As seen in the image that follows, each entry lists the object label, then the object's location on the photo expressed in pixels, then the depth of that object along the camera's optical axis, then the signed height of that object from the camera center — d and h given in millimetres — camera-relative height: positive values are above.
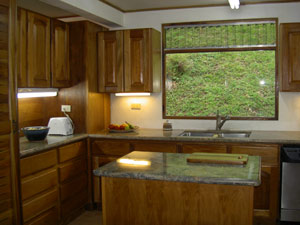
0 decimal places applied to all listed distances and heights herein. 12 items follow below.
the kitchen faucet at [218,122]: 4562 -311
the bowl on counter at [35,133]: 3837 -353
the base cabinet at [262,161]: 3877 -671
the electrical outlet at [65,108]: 4535 -114
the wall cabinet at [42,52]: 3660 +504
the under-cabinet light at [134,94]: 4848 +52
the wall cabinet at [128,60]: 4547 +466
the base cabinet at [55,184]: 3357 -864
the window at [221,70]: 4613 +353
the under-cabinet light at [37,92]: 3797 +75
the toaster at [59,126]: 4266 -313
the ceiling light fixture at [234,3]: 3546 +912
